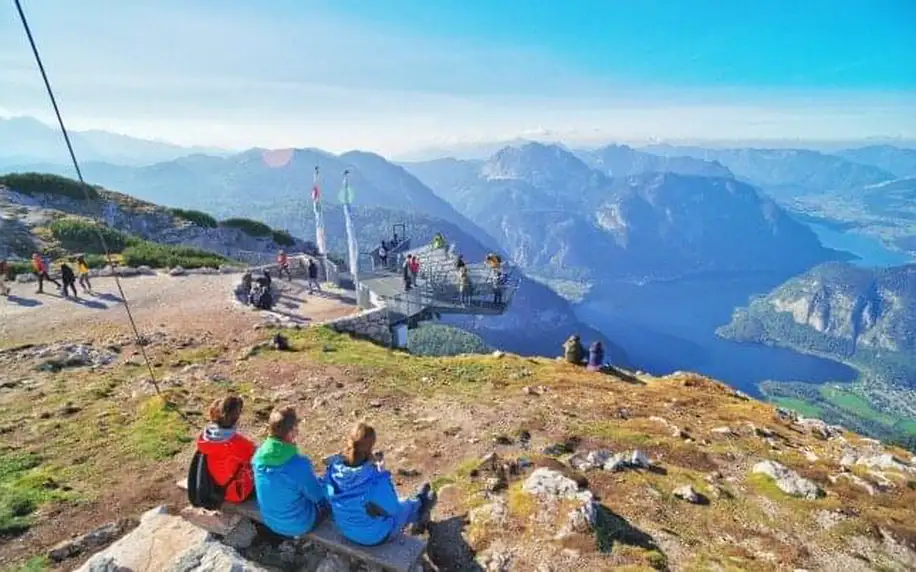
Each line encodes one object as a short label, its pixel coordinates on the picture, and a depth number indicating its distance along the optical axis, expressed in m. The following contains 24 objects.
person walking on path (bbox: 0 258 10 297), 31.36
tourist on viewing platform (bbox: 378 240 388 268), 41.03
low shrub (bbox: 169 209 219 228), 66.94
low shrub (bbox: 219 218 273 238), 69.88
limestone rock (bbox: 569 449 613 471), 13.02
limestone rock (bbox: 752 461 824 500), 12.53
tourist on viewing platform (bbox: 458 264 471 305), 31.49
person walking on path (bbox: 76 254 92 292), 31.97
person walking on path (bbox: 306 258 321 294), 36.88
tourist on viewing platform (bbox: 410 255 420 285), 33.22
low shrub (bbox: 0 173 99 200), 61.47
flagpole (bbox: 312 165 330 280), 35.78
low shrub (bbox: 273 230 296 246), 71.34
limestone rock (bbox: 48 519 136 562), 9.00
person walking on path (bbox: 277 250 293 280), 38.47
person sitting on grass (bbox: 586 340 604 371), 24.70
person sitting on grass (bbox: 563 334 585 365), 25.50
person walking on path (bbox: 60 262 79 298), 30.55
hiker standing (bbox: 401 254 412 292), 32.78
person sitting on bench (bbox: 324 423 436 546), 7.49
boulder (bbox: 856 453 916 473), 14.73
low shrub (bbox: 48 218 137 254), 46.72
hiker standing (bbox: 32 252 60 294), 31.75
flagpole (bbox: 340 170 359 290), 30.09
